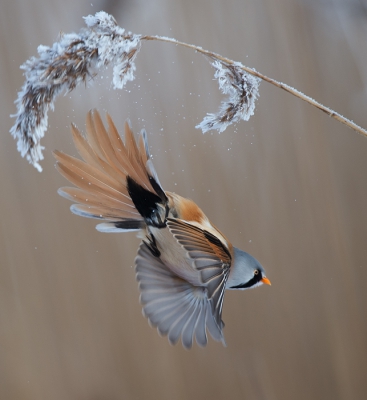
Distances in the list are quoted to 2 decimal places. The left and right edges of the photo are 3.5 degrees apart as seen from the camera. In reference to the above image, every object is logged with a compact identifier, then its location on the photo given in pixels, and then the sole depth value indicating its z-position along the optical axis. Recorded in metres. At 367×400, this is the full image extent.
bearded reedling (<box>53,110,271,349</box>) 3.12
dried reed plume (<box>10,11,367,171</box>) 3.11
